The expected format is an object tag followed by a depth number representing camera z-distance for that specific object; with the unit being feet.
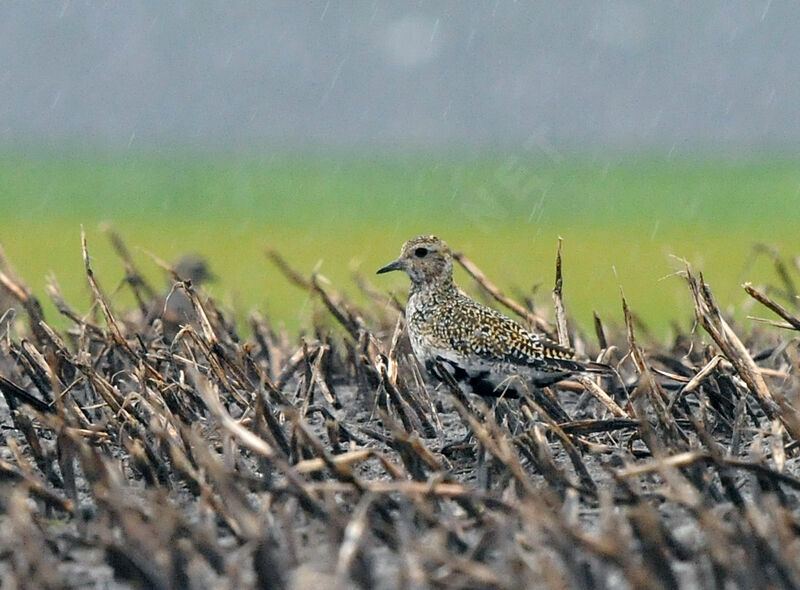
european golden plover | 34.65
